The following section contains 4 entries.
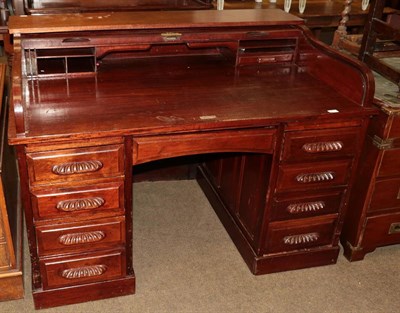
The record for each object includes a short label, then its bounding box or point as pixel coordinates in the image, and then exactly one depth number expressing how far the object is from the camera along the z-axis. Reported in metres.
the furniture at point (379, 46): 2.14
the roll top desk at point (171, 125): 1.72
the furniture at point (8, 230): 1.89
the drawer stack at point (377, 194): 2.07
